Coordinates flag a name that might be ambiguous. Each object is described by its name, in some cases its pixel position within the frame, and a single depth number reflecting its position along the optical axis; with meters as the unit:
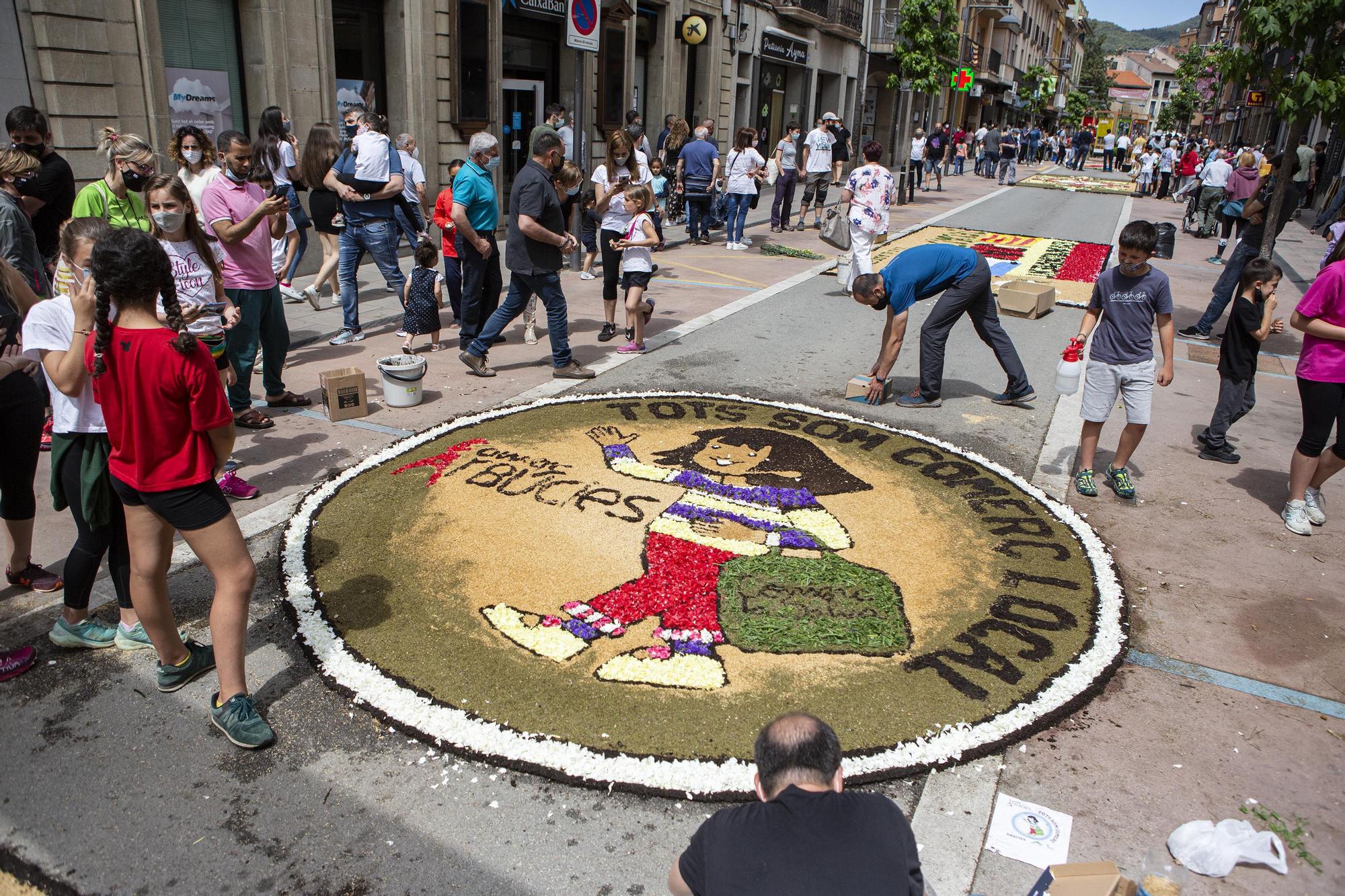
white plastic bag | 3.08
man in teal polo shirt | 8.18
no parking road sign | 11.40
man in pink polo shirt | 6.54
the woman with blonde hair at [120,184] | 5.71
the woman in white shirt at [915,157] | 25.84
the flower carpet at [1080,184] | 33.88
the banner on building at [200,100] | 11.41
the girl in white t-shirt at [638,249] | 8.76
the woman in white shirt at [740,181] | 15.81
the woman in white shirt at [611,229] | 9.46
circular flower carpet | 3.70
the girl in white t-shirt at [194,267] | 5.23
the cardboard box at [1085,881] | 2.65
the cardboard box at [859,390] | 7.95
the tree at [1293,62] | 10.13
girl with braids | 3.20
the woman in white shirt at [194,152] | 7.21
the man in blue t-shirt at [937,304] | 7.44
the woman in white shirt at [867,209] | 11.54
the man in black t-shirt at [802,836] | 2.18
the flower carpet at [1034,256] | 14.10
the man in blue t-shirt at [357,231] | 9.11
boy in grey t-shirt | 5.98
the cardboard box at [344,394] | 6.90
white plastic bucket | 7.23
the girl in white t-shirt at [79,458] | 3.72
